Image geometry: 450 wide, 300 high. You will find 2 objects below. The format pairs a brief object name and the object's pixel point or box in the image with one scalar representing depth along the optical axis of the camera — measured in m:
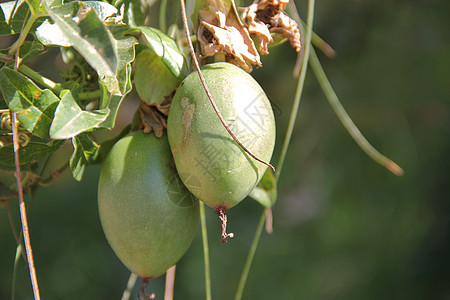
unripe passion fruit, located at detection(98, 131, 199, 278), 0.55
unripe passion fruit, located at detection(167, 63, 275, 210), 0.53
